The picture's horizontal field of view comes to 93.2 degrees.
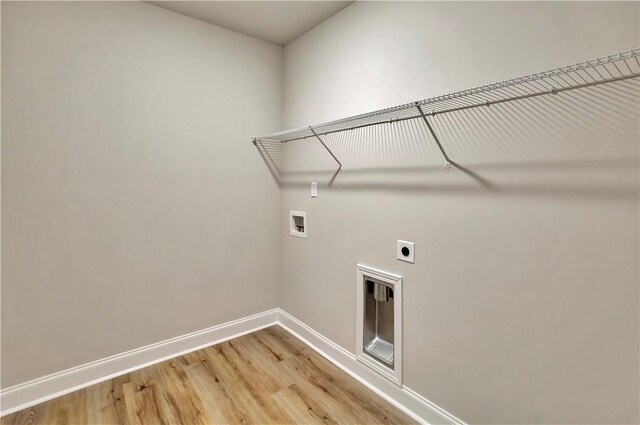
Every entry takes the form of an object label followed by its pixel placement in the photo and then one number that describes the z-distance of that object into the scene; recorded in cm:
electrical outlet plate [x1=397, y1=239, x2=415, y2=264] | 166
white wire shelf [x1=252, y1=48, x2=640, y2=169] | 95
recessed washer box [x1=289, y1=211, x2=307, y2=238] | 246
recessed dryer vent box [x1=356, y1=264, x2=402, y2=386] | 176
